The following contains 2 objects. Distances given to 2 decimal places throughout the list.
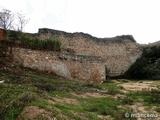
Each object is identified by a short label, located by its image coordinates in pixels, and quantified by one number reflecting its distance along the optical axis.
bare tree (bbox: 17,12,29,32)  15.25
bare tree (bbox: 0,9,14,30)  13.67
